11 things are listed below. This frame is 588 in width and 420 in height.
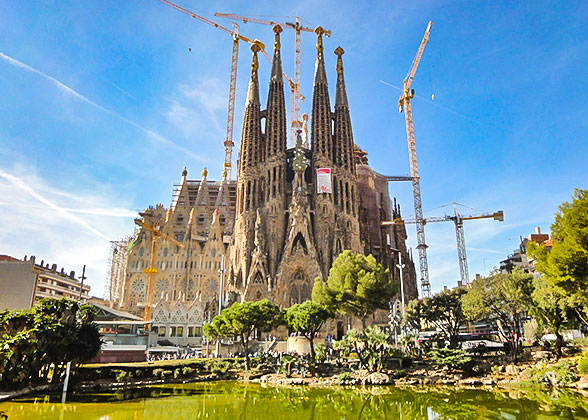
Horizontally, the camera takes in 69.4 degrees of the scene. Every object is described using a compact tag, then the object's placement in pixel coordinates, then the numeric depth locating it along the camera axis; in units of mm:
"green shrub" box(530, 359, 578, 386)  27125
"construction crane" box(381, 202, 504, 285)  97875
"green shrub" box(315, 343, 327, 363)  36222
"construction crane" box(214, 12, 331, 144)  102375
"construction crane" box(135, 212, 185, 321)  78625
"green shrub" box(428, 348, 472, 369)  32031
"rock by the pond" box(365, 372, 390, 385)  31106
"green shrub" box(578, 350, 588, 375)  26938
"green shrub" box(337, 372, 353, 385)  31672
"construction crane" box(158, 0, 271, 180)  105250
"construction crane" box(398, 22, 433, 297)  94375
